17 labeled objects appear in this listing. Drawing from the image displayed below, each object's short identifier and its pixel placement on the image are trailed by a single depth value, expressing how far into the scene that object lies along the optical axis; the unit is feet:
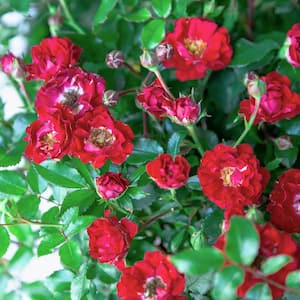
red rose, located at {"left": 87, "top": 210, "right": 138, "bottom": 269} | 2.18
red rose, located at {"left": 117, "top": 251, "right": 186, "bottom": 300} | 2.07
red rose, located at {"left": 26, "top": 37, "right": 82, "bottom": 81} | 2.57
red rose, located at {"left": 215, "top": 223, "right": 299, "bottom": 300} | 1.88
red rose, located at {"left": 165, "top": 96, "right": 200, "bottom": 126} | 2.27
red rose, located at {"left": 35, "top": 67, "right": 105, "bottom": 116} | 2.39
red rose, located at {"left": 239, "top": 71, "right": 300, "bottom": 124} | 2.33
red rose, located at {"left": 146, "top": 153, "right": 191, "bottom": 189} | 2.19
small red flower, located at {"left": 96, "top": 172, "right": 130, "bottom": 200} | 2.26
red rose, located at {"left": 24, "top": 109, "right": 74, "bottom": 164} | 2.27
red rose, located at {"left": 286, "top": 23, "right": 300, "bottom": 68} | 2.49
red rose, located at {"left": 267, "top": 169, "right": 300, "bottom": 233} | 2.24
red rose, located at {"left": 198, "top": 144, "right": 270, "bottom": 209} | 2.23
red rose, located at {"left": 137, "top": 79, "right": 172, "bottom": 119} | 2.33
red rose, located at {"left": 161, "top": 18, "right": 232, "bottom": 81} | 2.69
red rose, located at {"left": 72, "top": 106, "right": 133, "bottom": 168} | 2.32
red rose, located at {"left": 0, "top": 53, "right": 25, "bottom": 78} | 2.66
